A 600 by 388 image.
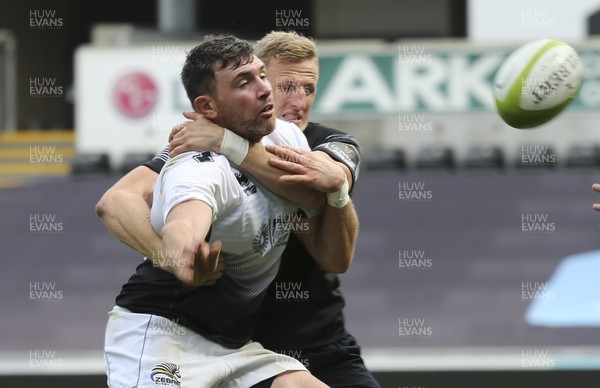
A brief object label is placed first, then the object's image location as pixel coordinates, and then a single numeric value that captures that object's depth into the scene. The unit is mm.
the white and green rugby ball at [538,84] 8336
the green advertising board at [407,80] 21422
